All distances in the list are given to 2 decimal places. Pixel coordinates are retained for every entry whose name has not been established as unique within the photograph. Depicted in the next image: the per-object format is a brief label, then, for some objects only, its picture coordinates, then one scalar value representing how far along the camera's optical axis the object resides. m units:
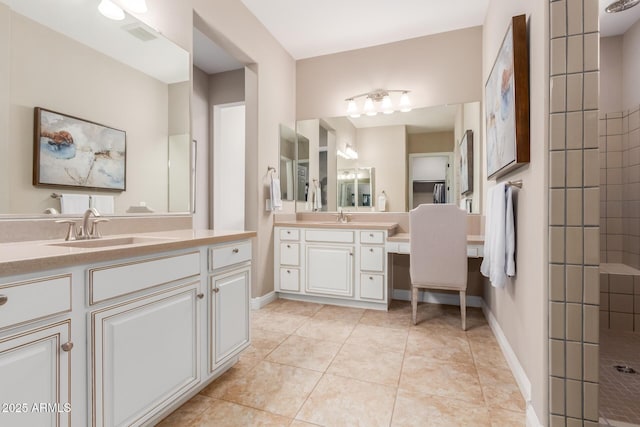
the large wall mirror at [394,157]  3.16
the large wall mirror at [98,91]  1.29
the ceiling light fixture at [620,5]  2.01
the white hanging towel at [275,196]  3.14
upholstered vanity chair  2.51
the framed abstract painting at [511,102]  1.51
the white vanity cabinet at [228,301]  1.60
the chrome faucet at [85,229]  1.43
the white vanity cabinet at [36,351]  0.81
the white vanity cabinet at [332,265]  2.93
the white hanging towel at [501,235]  1.76
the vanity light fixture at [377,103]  3.29
